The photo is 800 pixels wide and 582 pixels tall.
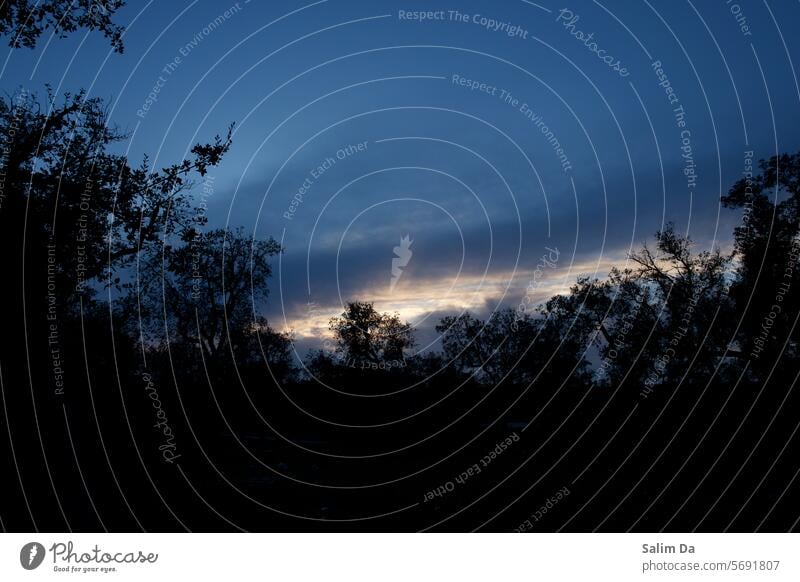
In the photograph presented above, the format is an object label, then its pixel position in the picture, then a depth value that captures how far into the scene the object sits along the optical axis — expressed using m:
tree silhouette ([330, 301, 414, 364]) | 20.52
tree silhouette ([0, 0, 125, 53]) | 13.75
